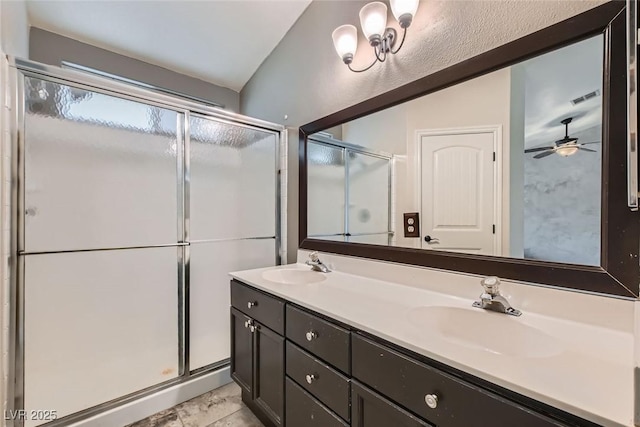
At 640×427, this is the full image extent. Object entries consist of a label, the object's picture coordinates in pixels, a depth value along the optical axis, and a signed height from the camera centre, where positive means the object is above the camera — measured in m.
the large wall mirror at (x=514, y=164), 0.86 +0.20
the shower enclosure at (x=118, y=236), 1.37 -0.14
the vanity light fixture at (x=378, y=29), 1.29 +0.95
